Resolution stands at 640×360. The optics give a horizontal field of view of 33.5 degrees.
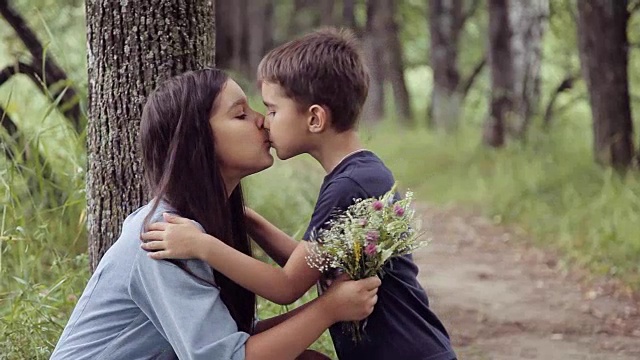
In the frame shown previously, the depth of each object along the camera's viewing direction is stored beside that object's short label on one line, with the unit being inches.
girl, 108.3
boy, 118.8
